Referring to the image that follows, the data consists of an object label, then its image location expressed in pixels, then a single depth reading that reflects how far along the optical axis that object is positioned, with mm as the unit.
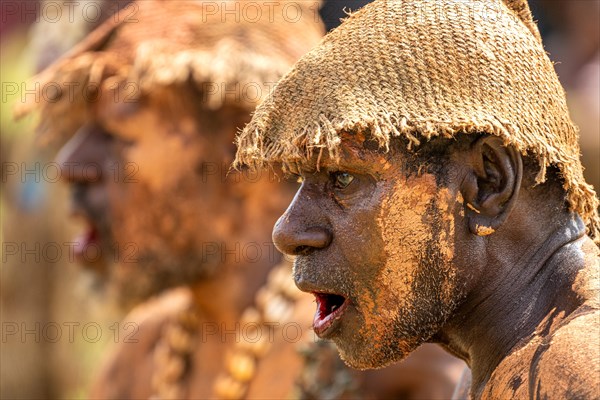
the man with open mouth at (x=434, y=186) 2423
